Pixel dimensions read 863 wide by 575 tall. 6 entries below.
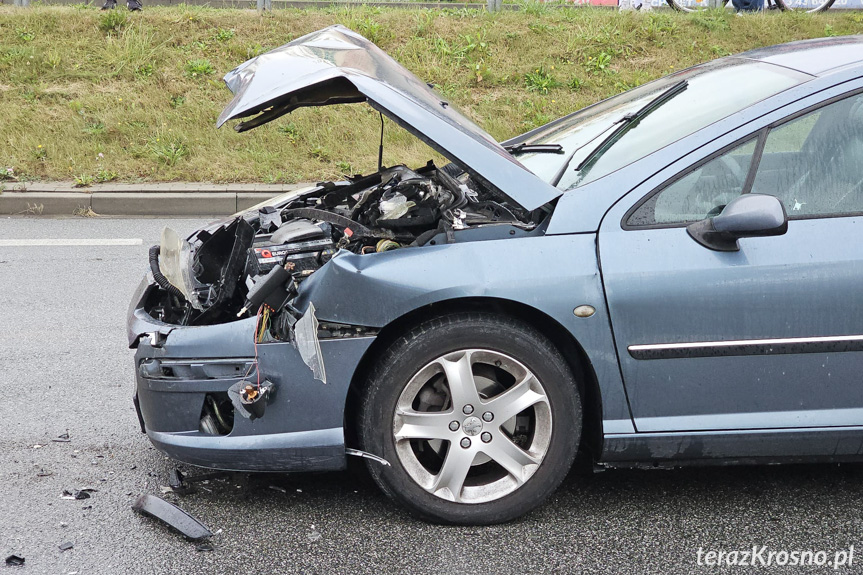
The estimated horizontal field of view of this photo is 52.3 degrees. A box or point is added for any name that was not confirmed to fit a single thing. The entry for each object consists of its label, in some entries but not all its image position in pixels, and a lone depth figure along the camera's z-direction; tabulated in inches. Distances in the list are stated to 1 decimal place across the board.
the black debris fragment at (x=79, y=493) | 130.4
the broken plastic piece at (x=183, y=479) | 131.5
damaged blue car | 113.0
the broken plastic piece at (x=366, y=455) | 117.2
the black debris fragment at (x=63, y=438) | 149.3
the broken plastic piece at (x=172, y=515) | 119.3
